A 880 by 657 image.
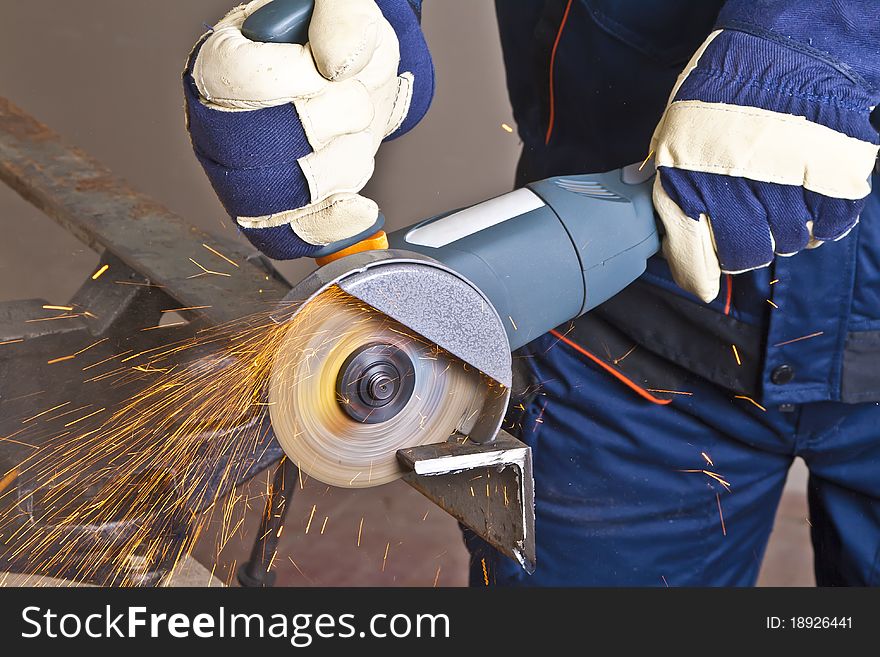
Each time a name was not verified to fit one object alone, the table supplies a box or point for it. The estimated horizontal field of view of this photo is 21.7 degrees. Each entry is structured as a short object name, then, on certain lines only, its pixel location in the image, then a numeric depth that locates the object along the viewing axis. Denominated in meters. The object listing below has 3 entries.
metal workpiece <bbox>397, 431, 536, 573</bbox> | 1.24
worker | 1.25
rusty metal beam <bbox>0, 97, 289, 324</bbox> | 1.44
